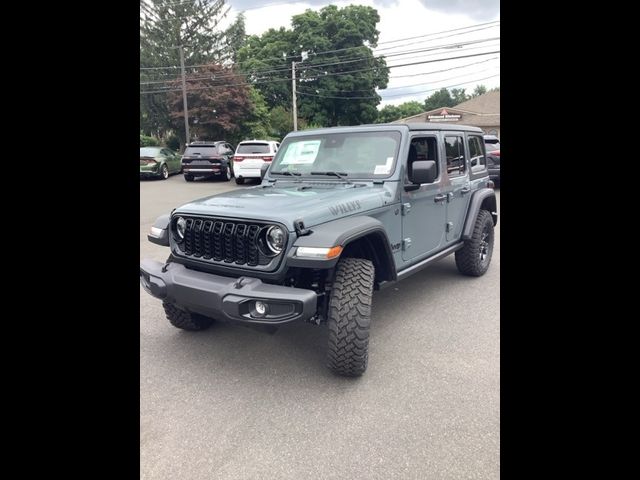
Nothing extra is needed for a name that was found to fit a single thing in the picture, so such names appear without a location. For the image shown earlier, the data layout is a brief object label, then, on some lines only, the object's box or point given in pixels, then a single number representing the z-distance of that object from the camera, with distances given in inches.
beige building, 1610.5
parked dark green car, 708.0
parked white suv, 606.2
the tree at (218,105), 1067.9
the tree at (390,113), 2300.7
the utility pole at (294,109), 1188.5
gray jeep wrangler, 109.8
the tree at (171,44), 1614.2
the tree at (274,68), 1518.2
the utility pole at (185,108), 1014.4
